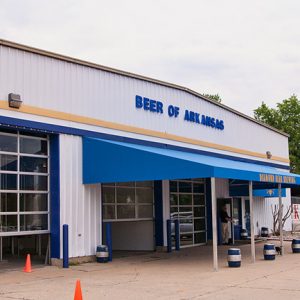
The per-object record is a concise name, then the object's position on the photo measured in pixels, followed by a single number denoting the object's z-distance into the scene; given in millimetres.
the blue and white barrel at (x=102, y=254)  16906
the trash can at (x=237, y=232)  27241
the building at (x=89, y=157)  15422
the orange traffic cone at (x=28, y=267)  14797
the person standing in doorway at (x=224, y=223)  24403
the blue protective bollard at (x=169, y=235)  20953
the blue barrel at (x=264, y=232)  29438
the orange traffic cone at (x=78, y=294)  8719
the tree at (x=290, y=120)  51575
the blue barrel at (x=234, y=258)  15336
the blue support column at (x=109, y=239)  17469
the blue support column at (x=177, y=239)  21812
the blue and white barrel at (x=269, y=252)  17438
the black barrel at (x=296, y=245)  19844
